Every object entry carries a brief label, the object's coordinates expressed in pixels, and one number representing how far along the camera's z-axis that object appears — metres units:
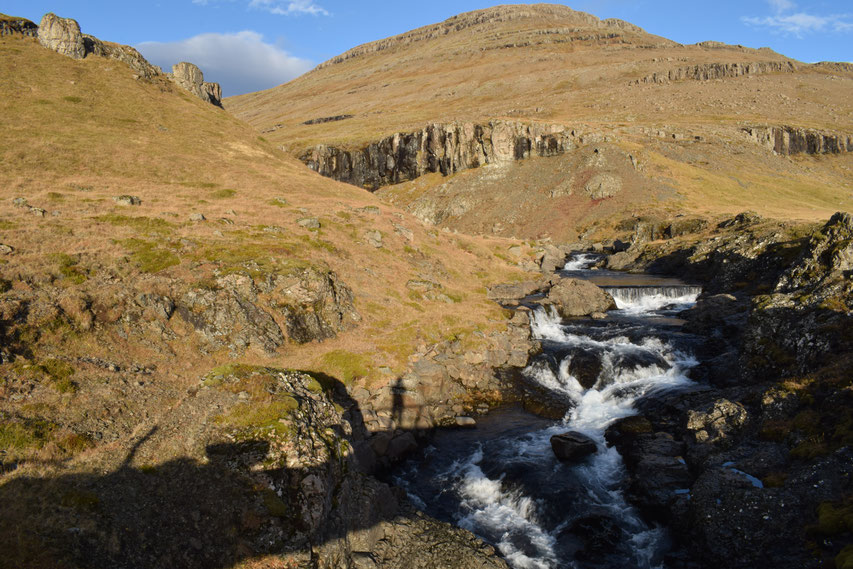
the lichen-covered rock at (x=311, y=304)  33.00
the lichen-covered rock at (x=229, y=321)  28.41
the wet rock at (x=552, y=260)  67.57
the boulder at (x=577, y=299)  47.31
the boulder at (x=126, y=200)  42.72
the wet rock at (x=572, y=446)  24.44
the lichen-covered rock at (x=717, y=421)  22.10
